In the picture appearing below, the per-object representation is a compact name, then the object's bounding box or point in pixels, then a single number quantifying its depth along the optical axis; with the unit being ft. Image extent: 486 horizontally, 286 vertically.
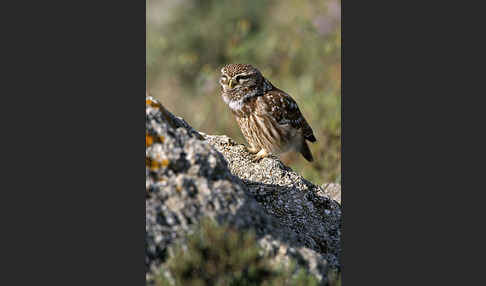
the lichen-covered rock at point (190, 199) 25.95
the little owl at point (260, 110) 42.60
